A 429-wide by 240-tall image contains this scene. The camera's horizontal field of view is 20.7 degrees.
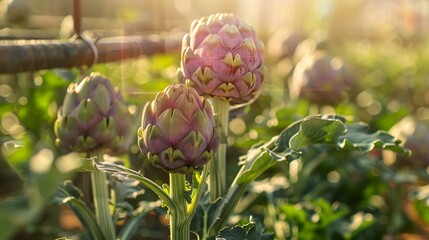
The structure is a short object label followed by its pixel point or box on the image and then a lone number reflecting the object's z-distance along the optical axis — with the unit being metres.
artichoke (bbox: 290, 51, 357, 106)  2.28
